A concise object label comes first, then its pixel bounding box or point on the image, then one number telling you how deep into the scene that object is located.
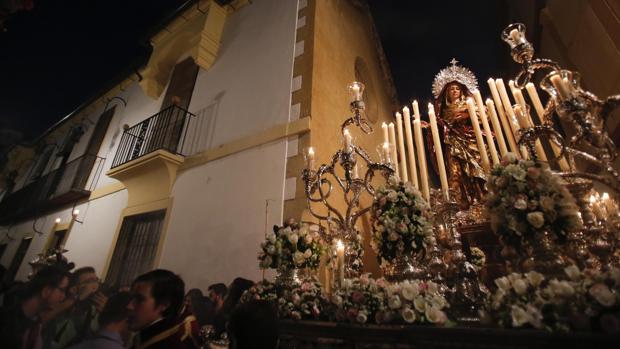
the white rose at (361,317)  1.62
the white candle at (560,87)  1.74
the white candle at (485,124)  2.53
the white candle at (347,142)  2.71
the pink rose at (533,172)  1.52
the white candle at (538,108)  2.11
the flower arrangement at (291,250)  2.52
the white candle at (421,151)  2.67
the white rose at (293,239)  2.52
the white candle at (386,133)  3.21
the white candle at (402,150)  3.11
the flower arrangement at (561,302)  1.08
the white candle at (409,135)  3.11
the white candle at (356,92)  2.95
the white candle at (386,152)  2.89
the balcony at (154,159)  5.27
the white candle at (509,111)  2.45
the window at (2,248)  10.37
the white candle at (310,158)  2.93
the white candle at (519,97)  2.45
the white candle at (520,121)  2.40
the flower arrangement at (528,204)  1.42
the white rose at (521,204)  1.46
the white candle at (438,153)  2.42
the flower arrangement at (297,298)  2.03
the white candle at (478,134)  2.55
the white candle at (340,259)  2.22
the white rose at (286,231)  2.58
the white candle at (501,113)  2.77
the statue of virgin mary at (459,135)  2.88
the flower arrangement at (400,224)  2.04
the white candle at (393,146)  3.09
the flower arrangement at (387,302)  1.49
